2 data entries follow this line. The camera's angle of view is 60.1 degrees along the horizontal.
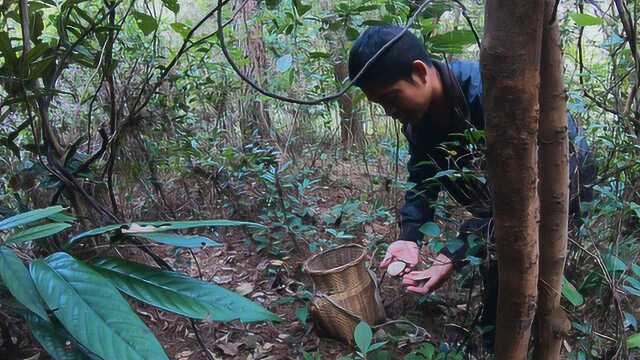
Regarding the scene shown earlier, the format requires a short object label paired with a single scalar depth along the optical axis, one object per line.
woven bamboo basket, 1.68
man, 1.26
